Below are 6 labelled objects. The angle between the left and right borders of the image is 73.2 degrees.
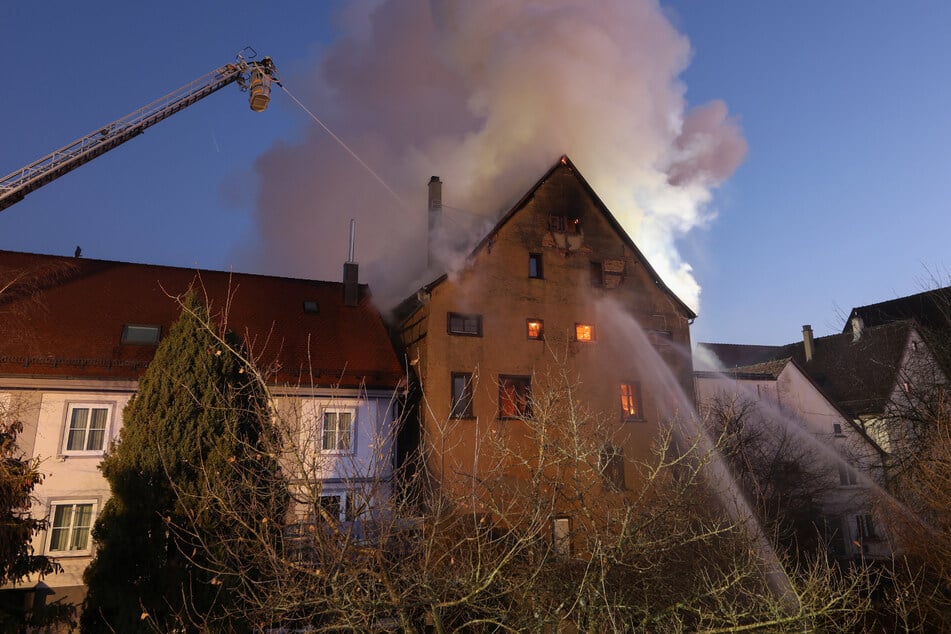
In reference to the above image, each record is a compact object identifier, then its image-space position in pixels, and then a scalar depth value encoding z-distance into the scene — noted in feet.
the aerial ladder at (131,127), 73.41
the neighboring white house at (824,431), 107.04
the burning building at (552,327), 76.38
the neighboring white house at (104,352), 63.00
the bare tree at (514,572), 20.70
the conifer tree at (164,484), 44.09
